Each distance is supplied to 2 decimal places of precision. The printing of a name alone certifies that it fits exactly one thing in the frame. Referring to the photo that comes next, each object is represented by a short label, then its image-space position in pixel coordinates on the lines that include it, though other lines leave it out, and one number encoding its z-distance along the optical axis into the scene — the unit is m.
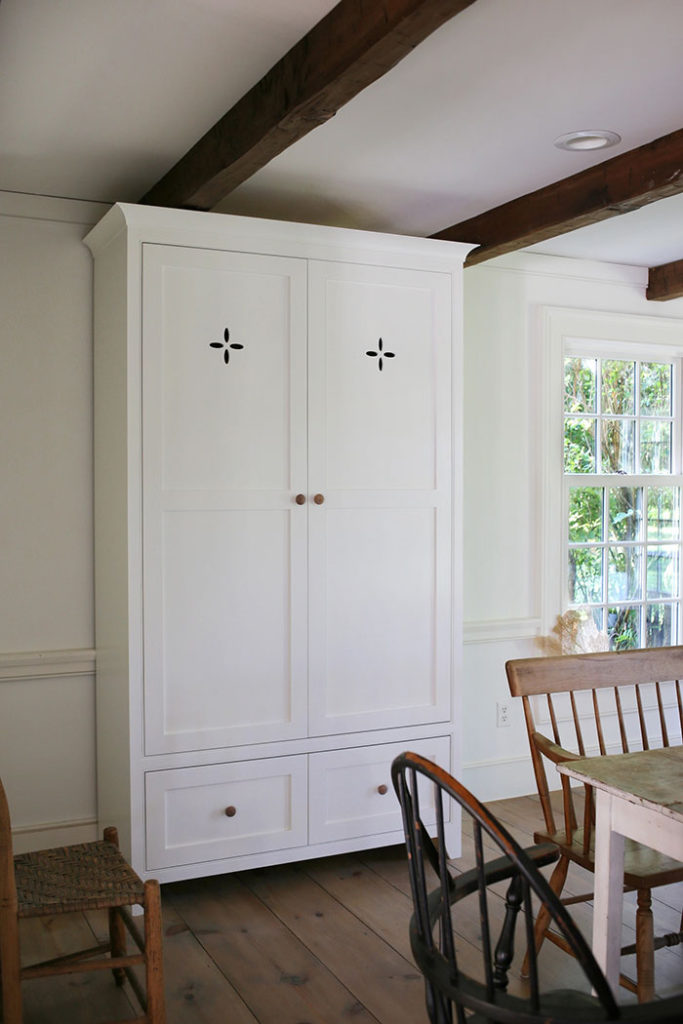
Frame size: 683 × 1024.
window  4.43
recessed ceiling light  2.78
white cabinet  3.03
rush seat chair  2.08
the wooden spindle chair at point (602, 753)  2.26
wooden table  1.87
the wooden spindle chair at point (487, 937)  1.32
